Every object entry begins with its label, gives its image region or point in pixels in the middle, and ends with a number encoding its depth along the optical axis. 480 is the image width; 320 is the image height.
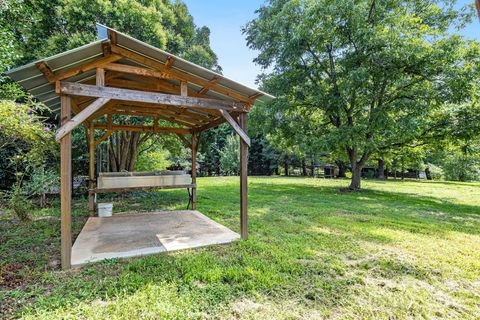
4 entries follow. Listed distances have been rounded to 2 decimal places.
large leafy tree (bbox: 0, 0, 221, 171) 6.98
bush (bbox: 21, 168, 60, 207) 5.82
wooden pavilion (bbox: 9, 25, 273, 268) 2.88
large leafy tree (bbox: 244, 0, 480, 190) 8.28
